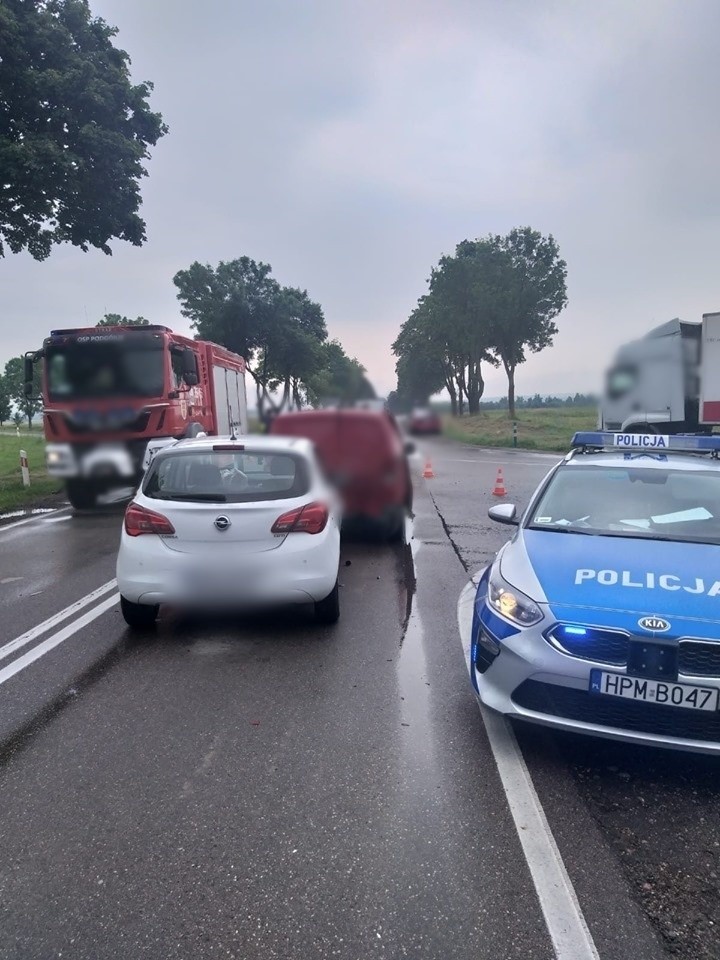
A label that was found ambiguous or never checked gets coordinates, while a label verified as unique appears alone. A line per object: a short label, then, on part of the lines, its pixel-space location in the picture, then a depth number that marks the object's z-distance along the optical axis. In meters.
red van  5.89
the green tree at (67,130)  11.68
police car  2.89
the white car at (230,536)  4.63
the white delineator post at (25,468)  13.74
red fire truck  9.77
